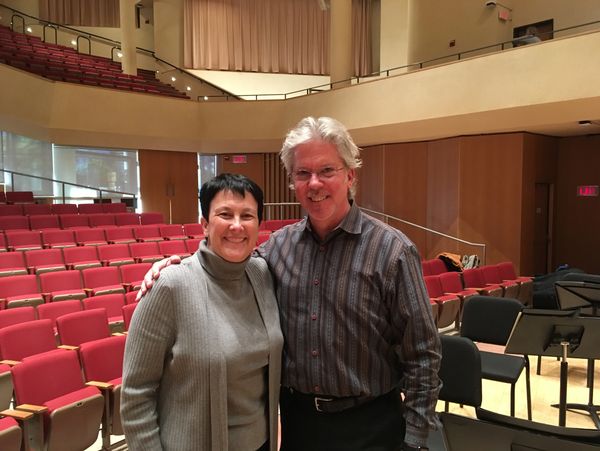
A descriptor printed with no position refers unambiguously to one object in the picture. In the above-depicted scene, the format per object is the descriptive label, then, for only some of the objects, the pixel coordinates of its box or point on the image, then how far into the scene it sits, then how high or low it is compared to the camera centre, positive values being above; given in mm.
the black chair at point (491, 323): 3197 -923
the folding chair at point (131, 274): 4992 -820
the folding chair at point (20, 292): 4006 -847
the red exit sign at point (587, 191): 8078 +35
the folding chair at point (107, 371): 2580 -1015
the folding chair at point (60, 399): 2285 -1024
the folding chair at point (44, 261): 5090 -710
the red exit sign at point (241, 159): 12266 +948
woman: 1126 -371
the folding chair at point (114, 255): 5699 -722
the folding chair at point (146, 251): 6077 -720
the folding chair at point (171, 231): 7655 -577
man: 1225 -340
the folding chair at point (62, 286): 4262 -854
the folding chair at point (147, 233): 7285 -569
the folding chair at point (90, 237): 6547 -563
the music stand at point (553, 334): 2506 -751
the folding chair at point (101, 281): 4590 -851
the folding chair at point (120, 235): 6863 -565
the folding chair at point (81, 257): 5462 -713
